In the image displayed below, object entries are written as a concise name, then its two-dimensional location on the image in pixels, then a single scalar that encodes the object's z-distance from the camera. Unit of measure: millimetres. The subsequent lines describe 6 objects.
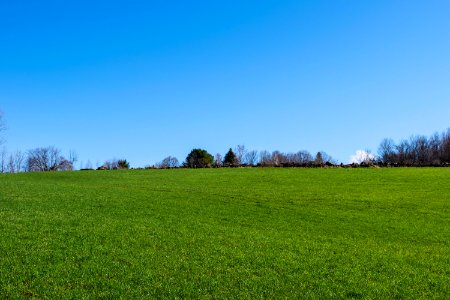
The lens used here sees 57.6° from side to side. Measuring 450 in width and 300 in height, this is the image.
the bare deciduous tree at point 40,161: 106719
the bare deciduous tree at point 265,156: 122688
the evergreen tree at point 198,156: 80600
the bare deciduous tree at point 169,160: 112169
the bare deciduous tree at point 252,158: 120562
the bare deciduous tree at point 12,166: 103756
